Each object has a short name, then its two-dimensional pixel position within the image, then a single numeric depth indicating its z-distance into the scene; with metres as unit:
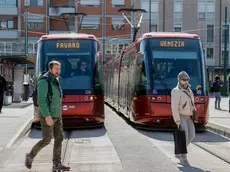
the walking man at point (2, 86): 19.63
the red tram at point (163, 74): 13.74
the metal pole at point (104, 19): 57.69
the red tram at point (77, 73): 14.18
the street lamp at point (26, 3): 55.56
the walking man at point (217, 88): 23.54
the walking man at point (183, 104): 9.06
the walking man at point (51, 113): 7.63
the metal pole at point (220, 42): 58.78
